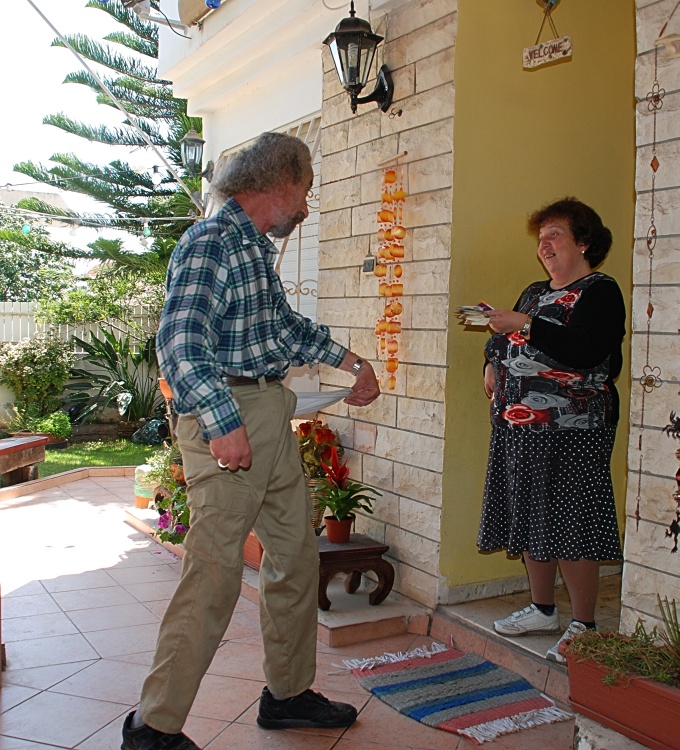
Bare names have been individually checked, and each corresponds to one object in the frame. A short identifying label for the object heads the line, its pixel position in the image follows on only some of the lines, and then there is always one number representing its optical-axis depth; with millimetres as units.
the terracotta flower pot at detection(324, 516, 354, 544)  3635
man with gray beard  2193
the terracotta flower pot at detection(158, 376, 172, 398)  4932
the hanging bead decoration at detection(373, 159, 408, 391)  3652
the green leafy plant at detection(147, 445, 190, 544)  4434
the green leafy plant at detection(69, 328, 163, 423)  10891
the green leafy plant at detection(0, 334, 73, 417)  10070
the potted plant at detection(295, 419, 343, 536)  3883
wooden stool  3430
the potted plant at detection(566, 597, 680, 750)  2031
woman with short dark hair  2865
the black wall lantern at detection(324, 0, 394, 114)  3600
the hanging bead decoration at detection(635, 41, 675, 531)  2318
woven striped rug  2662
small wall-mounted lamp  6515
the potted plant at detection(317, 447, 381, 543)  3643
